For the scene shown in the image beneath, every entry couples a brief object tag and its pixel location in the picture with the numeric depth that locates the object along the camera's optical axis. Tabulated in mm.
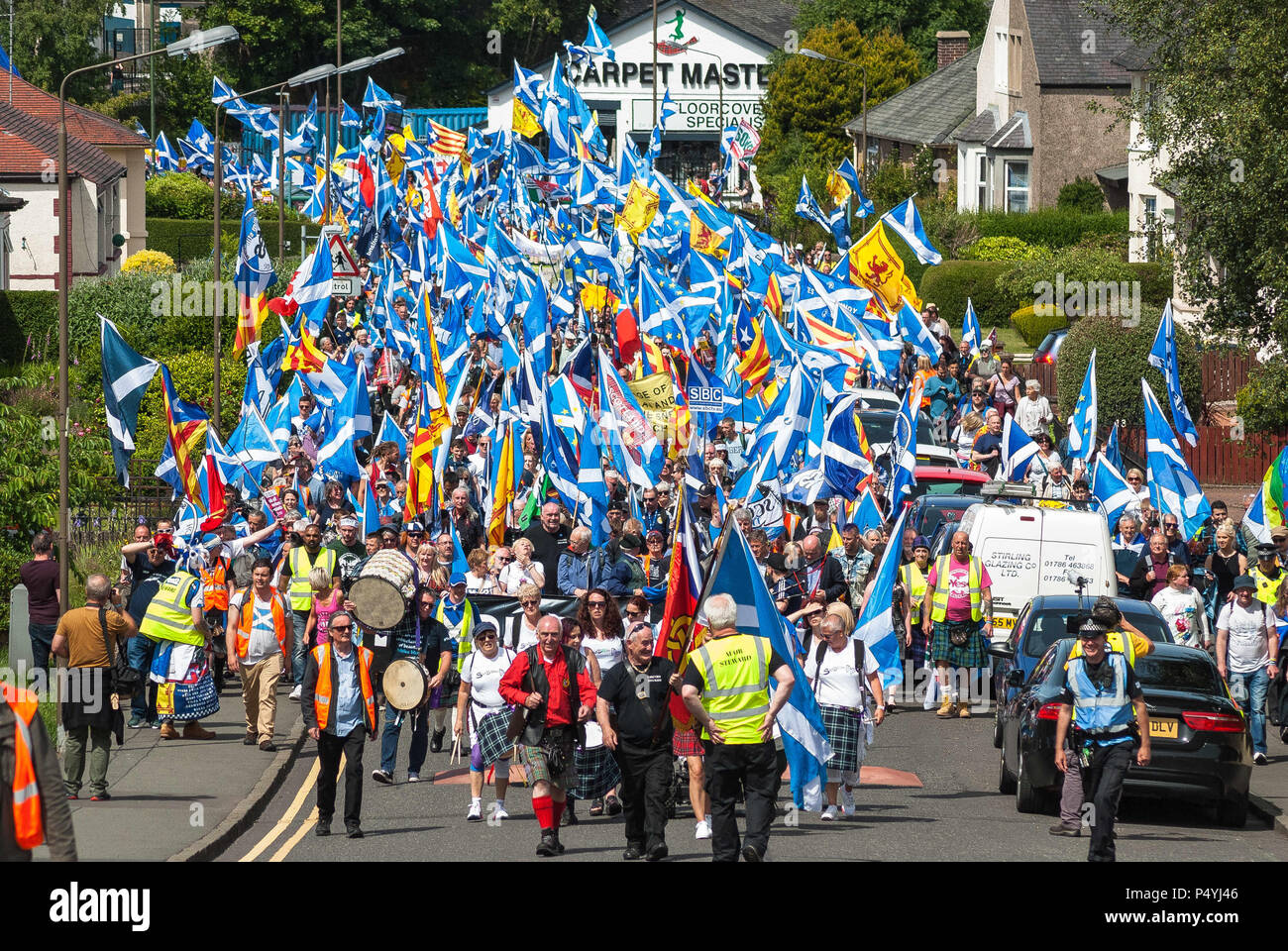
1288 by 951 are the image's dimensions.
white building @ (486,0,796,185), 85000
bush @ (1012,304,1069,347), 42438
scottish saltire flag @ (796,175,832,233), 34062
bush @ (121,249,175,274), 42031
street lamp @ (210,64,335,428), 26316
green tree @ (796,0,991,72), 76000
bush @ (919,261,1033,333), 46062
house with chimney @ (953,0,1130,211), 53844
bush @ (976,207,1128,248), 49875
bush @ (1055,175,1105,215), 52531
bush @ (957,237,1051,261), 48562
